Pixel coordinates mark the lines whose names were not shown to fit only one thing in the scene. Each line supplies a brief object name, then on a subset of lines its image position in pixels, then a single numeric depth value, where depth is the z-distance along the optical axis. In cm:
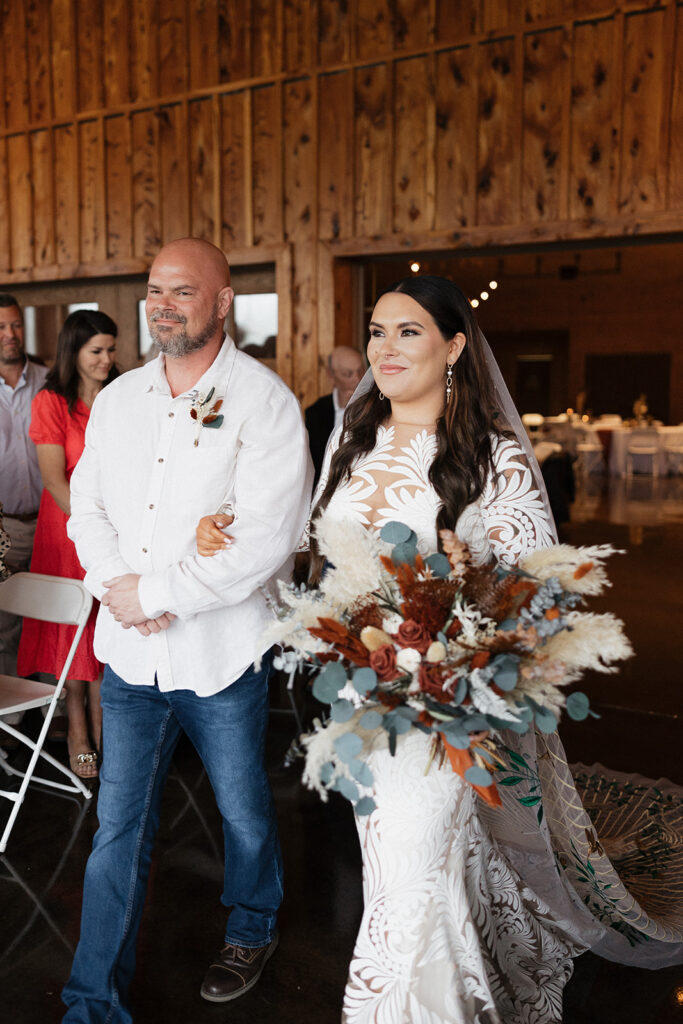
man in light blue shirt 467
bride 194
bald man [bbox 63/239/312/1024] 226
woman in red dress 400
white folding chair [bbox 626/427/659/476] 1633
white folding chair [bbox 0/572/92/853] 341
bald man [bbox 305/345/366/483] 591
